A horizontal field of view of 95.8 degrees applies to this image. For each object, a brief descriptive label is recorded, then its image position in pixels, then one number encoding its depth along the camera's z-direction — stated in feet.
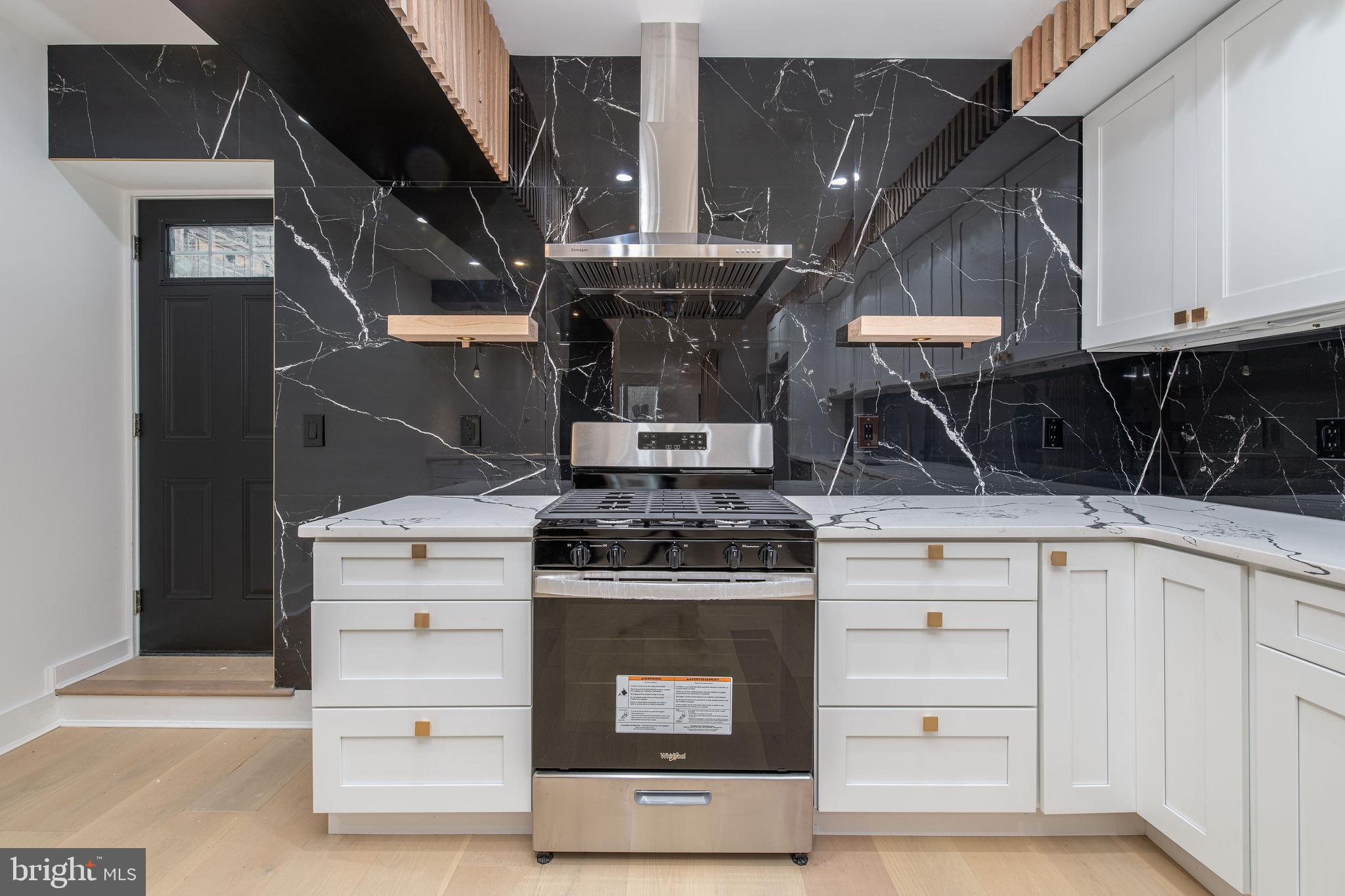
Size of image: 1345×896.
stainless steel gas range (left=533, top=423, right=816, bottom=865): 5.05
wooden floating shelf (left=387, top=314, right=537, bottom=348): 6.52
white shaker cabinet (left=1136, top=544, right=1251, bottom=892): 4.34
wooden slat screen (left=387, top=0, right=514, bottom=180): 4.95
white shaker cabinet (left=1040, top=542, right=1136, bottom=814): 5.23
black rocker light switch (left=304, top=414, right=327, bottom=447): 7.47
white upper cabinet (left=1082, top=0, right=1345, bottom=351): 4.57
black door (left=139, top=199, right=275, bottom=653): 8.50
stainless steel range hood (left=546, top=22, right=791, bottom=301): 6.61
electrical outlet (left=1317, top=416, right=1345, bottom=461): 5.43
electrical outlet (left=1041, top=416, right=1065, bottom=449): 7.38
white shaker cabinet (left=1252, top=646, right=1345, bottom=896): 3.69
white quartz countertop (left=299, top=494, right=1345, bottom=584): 4.35
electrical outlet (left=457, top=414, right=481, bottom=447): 7.48
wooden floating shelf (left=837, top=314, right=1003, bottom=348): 6.53
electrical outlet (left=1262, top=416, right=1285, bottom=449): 5.91
